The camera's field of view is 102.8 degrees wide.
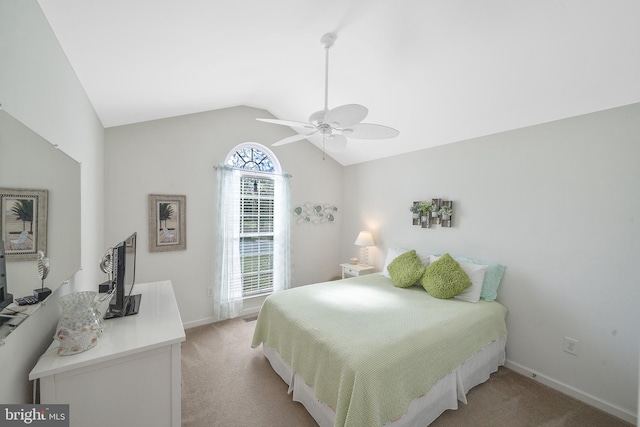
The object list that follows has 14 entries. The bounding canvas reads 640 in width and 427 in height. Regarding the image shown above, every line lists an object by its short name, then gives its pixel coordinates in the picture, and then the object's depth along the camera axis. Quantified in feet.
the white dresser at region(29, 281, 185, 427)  3.63
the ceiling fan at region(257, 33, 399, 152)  5.38
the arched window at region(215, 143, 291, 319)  11.17
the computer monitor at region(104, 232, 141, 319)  4.97
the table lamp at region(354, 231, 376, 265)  12.91
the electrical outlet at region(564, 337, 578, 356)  7.09
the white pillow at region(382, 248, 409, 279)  11.05
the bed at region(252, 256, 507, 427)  4.84
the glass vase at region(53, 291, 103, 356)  3.81
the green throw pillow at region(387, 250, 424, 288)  9.38
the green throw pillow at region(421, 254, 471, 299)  8.24
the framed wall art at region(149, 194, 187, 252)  9.77
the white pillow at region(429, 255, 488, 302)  8.20
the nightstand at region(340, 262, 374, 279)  12.82
